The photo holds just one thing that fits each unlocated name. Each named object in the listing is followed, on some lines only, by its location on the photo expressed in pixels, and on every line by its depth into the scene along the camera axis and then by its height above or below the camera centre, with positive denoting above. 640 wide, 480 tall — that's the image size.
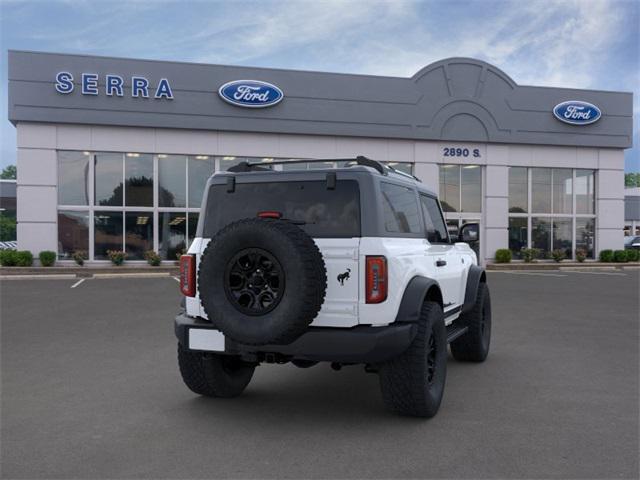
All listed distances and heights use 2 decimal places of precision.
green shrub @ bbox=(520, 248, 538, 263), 26.06 -0.93
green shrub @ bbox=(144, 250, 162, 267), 22.23 -1.03
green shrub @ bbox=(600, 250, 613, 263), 27.05 -1.04
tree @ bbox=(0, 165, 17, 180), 105.70 +11.05
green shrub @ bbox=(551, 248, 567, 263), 26.36 -0.98
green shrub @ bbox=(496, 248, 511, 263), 25.55 -0.96
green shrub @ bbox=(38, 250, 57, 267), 21.38 -1.01
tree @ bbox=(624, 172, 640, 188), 113.84 +10.94
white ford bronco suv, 4.07 -0.38
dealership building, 22.02 +3.96
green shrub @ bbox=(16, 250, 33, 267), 21.08 -1.00
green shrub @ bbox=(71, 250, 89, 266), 21.84 -0.95
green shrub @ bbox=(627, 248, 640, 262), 27.09 -1.02
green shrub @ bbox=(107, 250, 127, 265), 22.09 -0.99
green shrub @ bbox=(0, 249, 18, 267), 21.05 -1.03
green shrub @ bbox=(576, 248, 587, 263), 26.94 -1.00
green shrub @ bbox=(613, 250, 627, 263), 27.03 -1.04
